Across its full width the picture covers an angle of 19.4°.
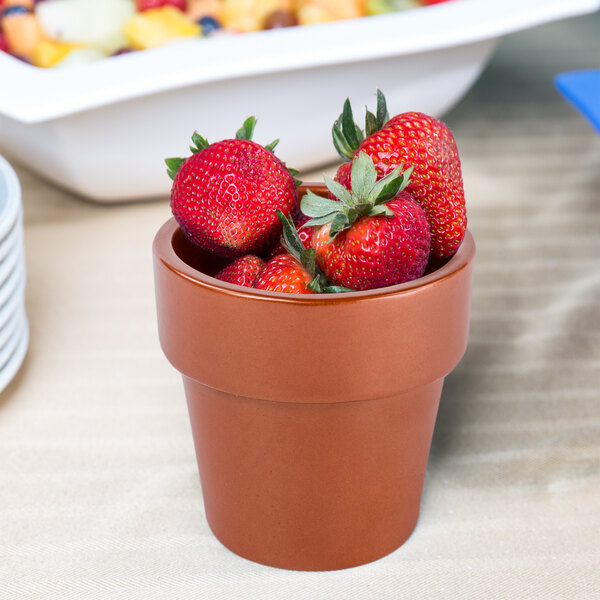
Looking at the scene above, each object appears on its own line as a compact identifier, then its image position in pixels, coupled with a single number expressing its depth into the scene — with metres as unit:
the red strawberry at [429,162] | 0.57
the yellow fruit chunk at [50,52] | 1.05
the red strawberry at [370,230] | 0.56
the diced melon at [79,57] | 1.02
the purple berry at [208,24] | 1.10
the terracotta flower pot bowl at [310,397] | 0.56
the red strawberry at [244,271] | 0.58
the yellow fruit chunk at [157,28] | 1.06
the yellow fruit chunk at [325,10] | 1.09
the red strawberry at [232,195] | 0.58
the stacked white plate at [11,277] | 0.67
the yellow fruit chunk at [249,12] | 1.12
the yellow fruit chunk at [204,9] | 1.14
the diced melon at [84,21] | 1.07
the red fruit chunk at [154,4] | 1.11
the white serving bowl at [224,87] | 0.86
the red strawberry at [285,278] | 0.57
